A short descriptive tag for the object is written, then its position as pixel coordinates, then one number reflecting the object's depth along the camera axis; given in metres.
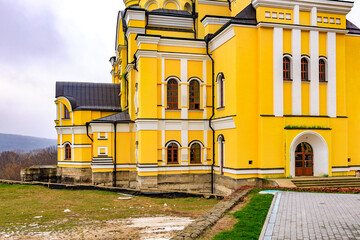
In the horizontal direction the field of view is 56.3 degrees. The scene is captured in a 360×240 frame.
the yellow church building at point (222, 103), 17.80
